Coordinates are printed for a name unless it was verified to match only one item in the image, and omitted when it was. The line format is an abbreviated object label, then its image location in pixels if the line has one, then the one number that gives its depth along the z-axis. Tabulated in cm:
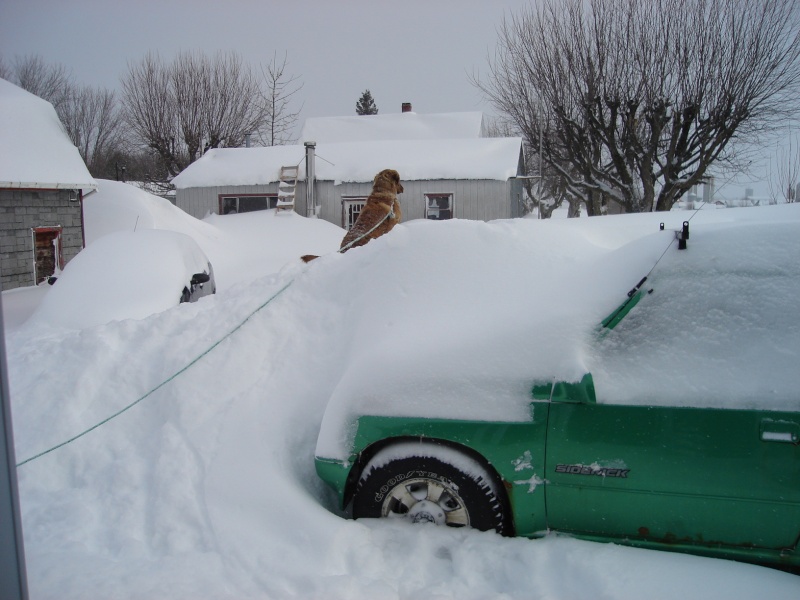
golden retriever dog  741
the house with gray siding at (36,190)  1317
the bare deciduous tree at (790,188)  1134
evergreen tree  5075
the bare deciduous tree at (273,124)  3168
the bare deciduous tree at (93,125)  2197
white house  1922
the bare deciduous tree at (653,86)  1631
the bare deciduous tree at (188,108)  2769
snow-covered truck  257
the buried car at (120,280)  584
